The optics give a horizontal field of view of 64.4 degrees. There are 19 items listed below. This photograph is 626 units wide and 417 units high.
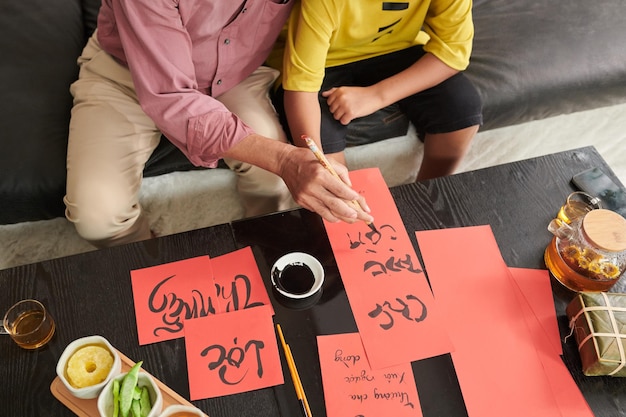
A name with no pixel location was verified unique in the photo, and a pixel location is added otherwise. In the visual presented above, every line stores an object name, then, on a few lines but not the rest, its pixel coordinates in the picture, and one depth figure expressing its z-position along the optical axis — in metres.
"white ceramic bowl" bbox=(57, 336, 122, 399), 0.75
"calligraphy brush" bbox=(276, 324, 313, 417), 0.81
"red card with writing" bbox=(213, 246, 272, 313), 0.92
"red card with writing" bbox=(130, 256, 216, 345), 0.88
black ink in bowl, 0.92
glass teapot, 0.87
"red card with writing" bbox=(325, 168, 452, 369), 0.88
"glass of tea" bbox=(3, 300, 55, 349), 0.84
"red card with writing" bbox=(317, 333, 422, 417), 0.82
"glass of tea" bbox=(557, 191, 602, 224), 1.00
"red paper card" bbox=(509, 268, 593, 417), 0.84
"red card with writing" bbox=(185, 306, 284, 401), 0.83
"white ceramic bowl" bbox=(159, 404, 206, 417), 0.73
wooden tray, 0.78
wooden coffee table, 0.83
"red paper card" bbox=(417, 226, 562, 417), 0.84
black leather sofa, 1.33
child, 1.22
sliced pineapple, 0.76
